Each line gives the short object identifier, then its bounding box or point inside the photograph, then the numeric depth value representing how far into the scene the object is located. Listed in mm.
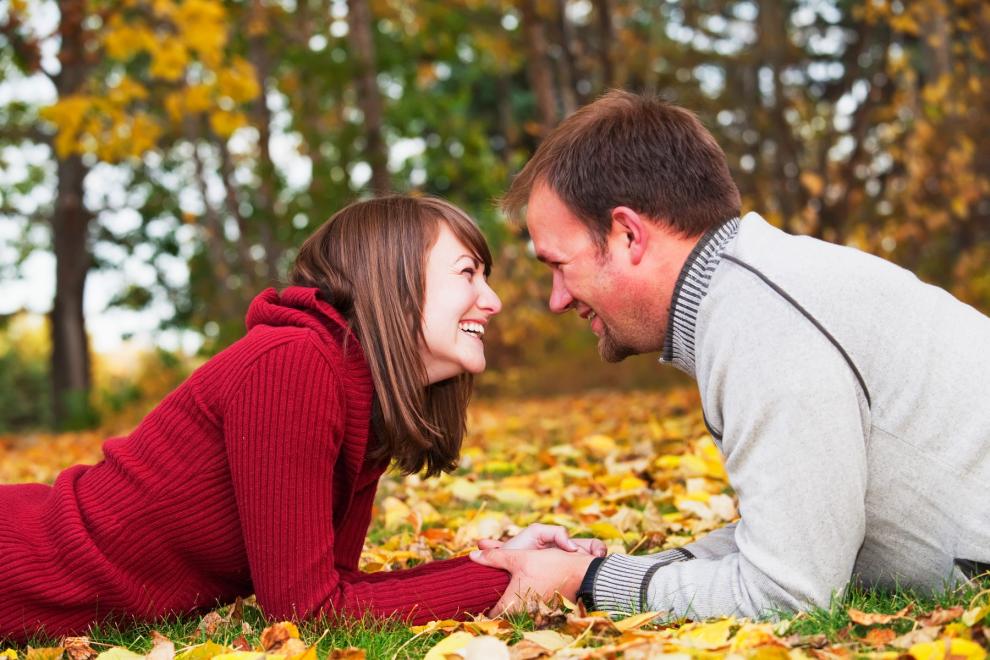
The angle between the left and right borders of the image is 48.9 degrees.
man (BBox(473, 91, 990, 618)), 2219
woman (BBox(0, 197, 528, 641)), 2414
